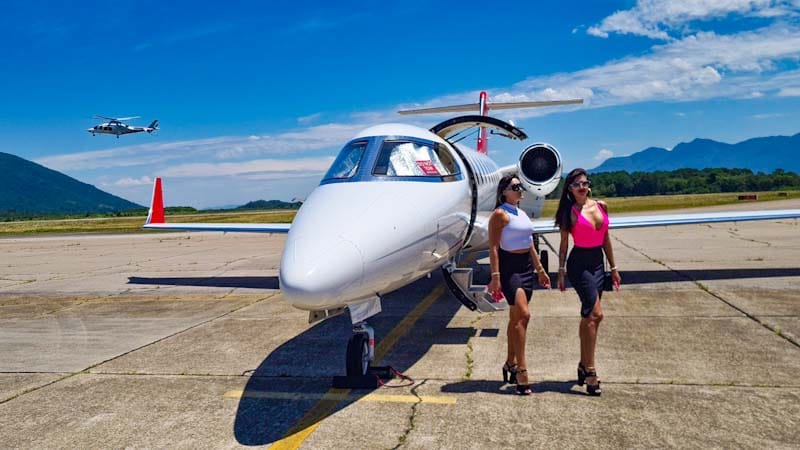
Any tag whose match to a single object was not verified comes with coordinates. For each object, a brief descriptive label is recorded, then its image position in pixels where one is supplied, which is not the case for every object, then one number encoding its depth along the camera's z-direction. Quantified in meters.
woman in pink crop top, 5.27
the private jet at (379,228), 4.77
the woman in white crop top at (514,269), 5.36
